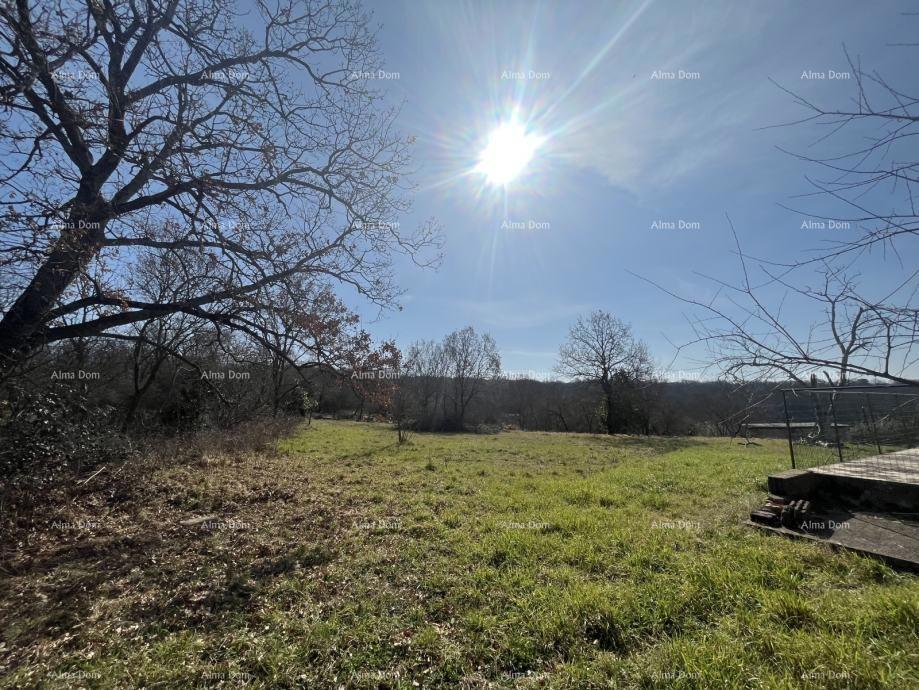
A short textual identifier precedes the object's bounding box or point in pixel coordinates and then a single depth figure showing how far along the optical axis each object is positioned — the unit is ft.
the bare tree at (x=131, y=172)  14.30
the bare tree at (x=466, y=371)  136.77
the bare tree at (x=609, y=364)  104.05
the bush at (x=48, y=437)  20.02
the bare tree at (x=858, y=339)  4.71
